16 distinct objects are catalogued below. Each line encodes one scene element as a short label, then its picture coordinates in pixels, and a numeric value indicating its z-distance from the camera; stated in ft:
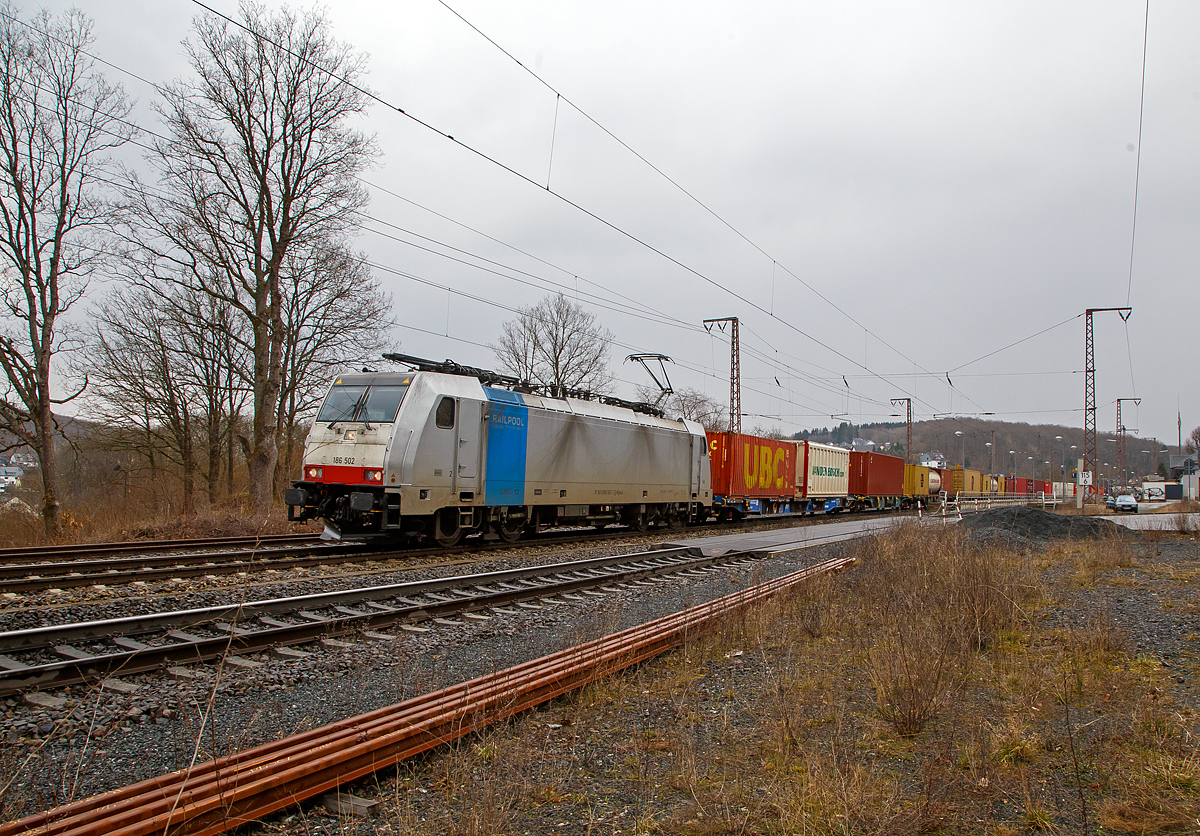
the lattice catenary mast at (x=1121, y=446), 204.29
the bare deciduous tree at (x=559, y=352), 138.10
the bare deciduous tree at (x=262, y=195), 65.72
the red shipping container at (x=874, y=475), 118.73
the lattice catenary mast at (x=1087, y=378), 118.11
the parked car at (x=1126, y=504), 145.22
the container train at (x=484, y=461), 40.47
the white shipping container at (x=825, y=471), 101.55
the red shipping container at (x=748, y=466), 81.97
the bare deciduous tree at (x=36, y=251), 55.36
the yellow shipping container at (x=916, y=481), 142.61
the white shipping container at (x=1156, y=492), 230.48
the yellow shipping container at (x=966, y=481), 164.96
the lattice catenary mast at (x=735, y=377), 106.73
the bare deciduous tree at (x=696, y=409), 186.70
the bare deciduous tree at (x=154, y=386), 85.81
